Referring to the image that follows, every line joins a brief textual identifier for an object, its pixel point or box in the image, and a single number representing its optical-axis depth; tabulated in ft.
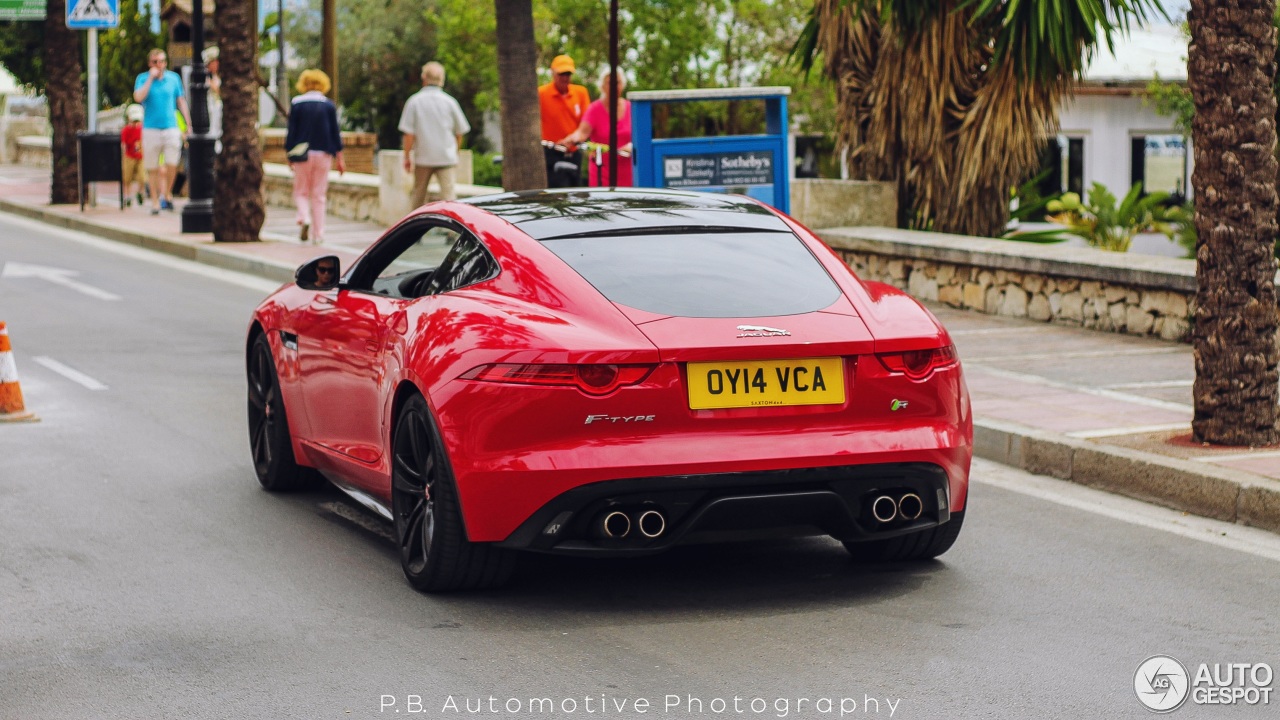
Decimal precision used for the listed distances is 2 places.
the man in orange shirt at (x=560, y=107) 61.57
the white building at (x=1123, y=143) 100.99
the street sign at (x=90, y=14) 92.32
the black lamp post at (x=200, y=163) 72.13
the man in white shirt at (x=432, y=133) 63.52
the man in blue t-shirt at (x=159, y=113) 82.58
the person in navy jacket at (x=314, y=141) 65.21
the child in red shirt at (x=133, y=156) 88.69
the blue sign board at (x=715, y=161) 48.01
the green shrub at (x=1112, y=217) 61.52
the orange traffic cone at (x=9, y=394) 31.71
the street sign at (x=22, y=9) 100.63
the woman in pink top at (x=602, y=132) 57.72
